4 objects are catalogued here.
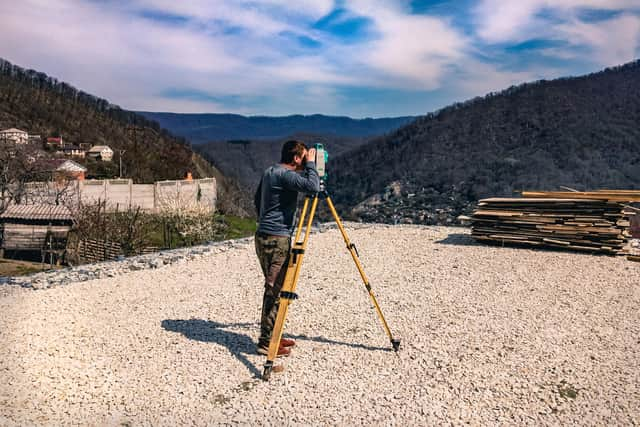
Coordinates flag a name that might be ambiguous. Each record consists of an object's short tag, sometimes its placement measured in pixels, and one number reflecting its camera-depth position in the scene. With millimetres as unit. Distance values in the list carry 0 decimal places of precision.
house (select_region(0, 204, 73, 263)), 14195
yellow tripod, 4754
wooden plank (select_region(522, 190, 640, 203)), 9695
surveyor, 4871
